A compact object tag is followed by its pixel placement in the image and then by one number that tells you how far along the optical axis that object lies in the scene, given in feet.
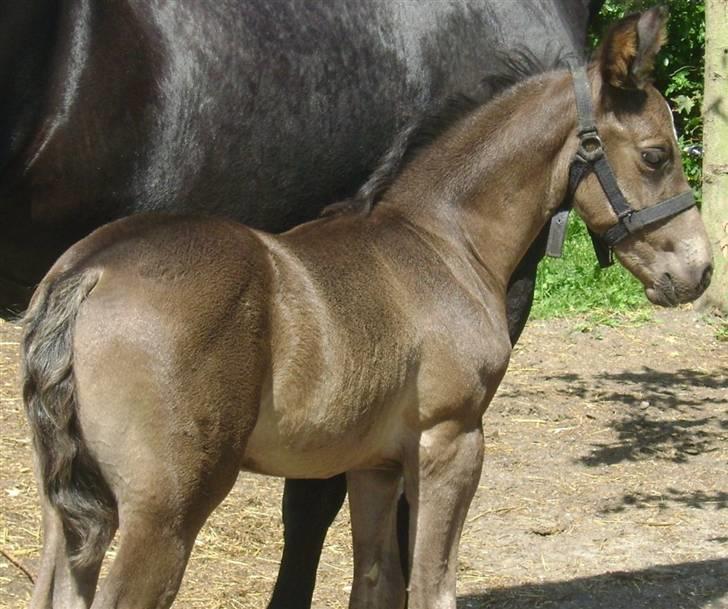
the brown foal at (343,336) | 16.33
